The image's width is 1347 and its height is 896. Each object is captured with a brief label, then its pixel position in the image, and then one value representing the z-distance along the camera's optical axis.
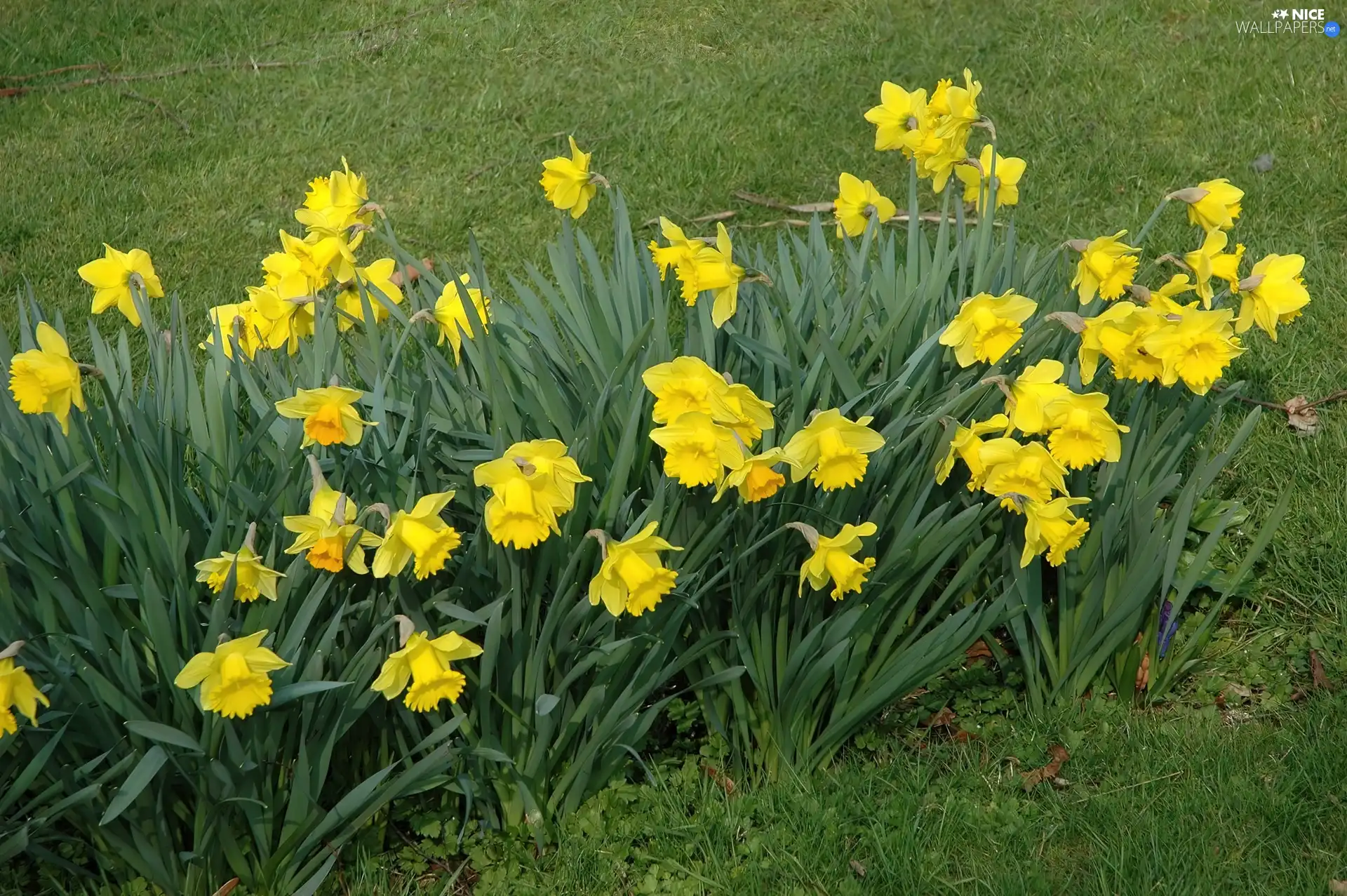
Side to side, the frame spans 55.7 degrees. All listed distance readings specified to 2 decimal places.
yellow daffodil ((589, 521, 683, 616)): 1.87
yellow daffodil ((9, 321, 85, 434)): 1.91
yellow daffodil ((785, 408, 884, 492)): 1.97
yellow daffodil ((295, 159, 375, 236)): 2.52
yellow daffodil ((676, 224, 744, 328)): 2.21
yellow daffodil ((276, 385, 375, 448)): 1.92
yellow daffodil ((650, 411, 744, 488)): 1.88
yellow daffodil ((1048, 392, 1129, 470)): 2.05
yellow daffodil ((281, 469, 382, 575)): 1.85
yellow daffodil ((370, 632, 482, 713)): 1.84
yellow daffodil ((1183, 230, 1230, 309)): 2.40
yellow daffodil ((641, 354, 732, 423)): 1.92
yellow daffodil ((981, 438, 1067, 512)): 2.04
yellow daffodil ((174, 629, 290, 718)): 1.76
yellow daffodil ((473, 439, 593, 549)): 1.82
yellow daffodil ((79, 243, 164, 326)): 2.43
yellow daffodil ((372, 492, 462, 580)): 1.86
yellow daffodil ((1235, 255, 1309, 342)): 2.31
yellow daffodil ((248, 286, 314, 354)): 2.46
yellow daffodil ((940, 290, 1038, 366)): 2.15
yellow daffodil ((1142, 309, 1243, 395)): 2.14
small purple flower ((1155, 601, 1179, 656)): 2.52
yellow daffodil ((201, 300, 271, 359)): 2.46
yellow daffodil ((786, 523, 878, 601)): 2.00
